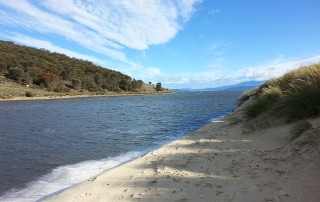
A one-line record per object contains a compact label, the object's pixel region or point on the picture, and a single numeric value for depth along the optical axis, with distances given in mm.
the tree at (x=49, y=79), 58458
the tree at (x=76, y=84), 65837
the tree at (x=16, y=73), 54892
